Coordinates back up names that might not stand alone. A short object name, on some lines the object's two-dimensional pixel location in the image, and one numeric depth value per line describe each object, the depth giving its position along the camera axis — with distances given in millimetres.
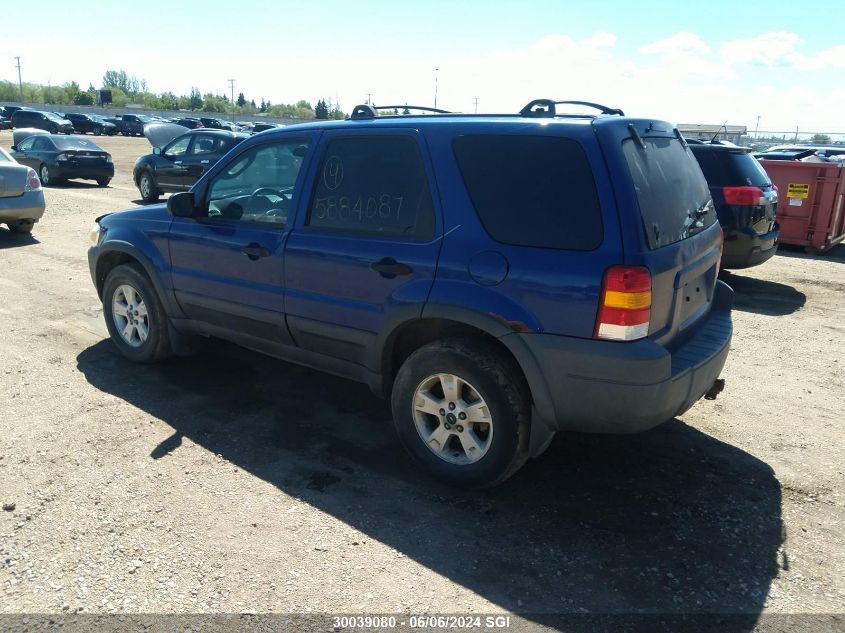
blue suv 3113
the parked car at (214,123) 48531
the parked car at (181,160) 15094
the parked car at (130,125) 56656
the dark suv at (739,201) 8055
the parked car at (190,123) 49303
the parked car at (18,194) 9828
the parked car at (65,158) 17719
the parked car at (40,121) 46344
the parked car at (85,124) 53969
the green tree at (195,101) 119950
